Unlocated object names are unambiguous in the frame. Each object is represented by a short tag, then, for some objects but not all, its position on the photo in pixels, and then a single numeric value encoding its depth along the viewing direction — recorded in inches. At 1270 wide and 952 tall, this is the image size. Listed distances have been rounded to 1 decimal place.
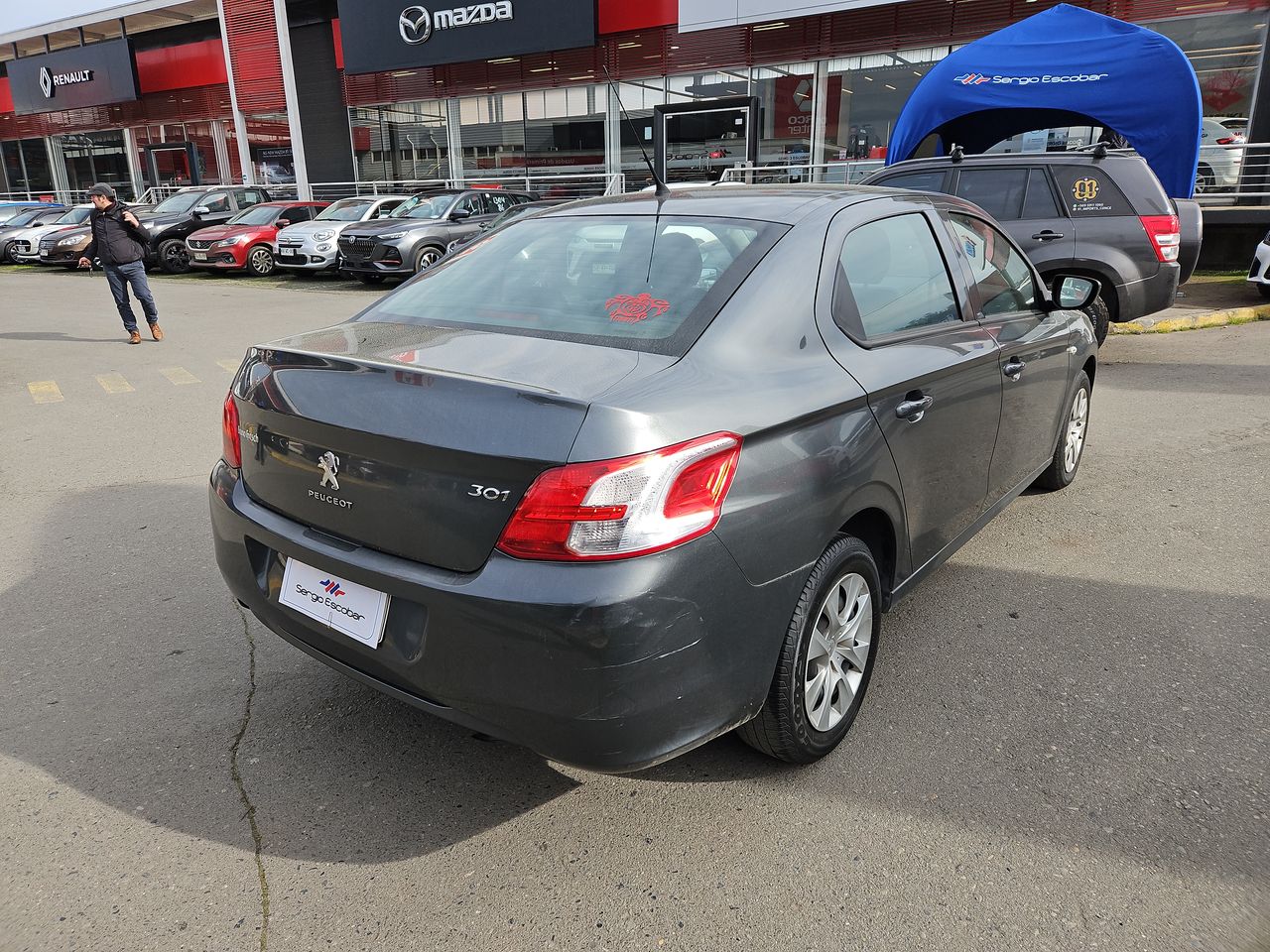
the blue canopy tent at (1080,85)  425.7
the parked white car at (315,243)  669.9
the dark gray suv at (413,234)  599.2
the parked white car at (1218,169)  555.5
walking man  392.2
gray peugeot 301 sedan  80.6
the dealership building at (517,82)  669.3
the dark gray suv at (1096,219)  299.7
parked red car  698.2
